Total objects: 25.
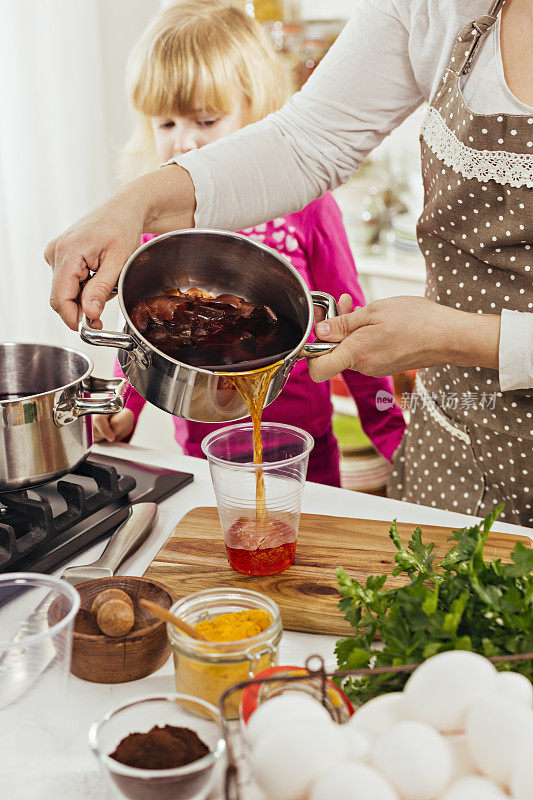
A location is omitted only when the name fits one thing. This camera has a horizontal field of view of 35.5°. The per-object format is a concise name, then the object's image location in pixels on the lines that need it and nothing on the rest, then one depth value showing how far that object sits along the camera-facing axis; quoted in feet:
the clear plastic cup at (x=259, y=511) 3.40
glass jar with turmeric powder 2.48
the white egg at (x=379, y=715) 1.98
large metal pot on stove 3.34
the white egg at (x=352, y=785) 1.73
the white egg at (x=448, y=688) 1.92
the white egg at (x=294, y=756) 1.80
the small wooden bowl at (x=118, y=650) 2.72
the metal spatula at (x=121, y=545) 3.24
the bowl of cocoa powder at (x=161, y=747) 2.03
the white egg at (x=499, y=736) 1.82
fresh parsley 2.29
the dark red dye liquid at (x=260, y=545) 3.45
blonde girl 5.85
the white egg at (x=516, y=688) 1.95
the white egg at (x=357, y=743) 1.87
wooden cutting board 3.18
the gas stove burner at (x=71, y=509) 3.45
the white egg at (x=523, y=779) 1.78
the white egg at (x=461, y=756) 1.88
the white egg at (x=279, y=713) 1.90
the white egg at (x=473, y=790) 1.76
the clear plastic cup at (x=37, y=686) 2.32
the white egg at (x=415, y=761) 1.79
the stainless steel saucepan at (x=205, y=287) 3.09
